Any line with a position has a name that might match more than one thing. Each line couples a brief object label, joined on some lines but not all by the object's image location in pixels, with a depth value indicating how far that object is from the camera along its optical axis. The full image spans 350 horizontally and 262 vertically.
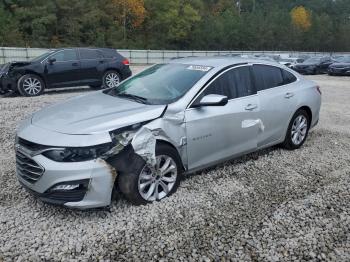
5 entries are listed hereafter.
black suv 11.48
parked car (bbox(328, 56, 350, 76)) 24.98
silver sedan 3.71
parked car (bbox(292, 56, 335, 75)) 27.42
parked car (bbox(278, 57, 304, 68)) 28.90
